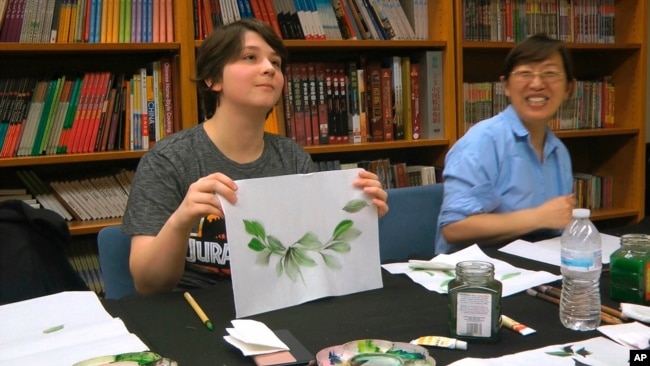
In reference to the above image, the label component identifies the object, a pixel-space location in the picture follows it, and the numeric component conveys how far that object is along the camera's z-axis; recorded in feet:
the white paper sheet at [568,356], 2.78
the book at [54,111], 7.19
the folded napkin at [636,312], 3.29
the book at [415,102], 8.75
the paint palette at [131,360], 2.68
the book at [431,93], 8.74
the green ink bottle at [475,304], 3.05
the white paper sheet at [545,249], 4.53
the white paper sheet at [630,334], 2.96
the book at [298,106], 8.09
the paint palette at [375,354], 2.69
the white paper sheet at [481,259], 3.90
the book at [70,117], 7.27
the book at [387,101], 8.59
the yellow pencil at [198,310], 3.32
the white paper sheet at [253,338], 2.91
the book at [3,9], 6.84
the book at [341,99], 8.31
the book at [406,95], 8.70
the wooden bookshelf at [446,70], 7.42
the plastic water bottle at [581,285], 3.24
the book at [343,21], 8.39
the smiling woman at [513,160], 5.35
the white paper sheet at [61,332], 2.92
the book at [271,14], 7.94
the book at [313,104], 8.18
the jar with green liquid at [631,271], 3.56
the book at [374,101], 8.52
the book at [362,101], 8.43
